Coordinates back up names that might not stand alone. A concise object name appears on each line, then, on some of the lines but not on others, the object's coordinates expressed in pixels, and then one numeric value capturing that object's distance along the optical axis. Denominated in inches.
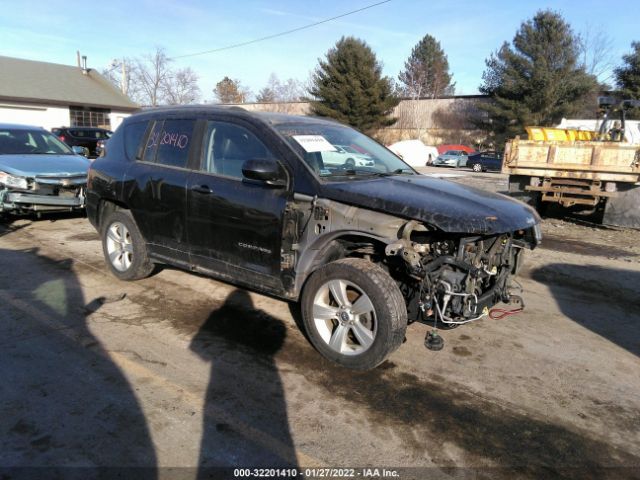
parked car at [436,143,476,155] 1581.7
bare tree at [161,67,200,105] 2529.5
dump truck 352.5
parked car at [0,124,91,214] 320.8
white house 1330.0
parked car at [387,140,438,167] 1439.5
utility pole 1905.9
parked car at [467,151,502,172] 1330.0
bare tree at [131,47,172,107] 2480.3
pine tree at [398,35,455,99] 2834.6
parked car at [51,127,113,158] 823.7
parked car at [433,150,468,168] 1445.6
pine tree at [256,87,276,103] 2924.2
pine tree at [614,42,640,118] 1511.9
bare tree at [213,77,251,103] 3260.3
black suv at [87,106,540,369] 137.9
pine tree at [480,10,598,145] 1576.0
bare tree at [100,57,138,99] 2243.5
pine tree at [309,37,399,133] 1640.0
